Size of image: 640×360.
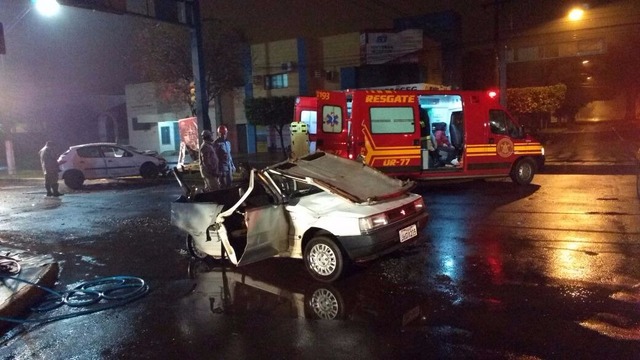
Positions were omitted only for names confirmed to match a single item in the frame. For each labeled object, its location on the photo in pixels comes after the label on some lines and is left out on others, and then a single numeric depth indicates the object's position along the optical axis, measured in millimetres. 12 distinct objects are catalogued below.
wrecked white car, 5875
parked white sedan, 17875
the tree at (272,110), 31375
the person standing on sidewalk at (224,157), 11117
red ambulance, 12102
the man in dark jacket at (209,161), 10797
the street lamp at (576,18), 33112
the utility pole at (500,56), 20156
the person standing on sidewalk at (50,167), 15469
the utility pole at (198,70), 17116
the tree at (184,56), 30895
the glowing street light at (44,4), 12505
